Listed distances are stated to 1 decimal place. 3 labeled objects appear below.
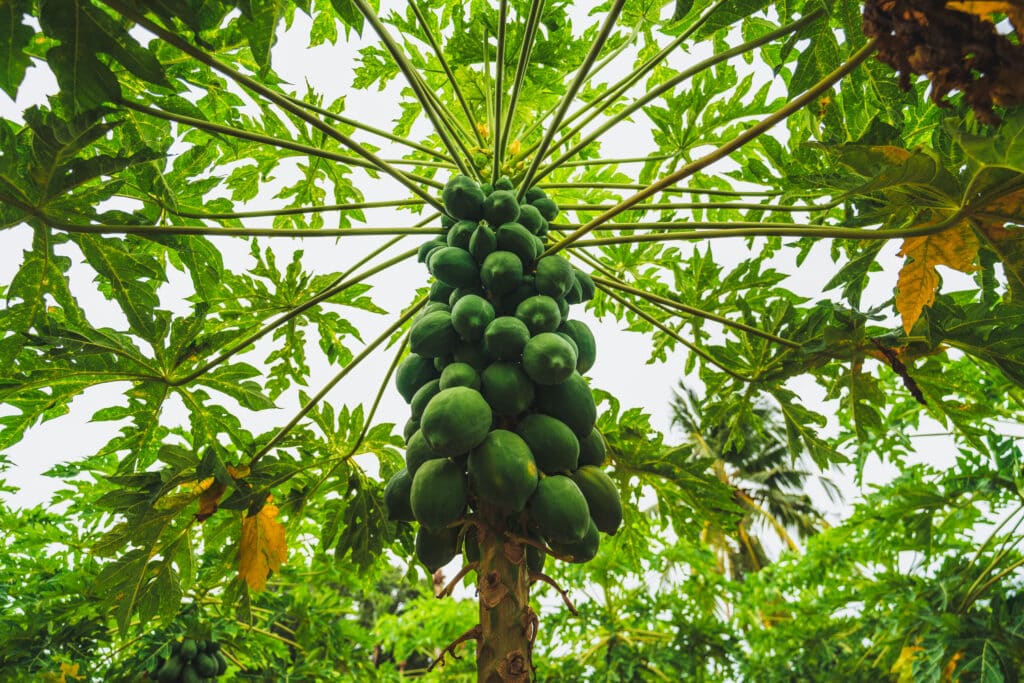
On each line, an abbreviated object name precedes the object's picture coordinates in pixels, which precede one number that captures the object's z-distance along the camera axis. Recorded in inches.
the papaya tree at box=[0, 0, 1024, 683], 56.4
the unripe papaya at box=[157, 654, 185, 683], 130.0
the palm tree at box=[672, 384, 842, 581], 620.1
